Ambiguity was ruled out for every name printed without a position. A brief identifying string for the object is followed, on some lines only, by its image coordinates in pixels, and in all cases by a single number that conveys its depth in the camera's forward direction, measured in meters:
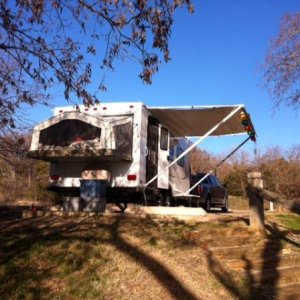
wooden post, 6.62
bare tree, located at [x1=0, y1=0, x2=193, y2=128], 4.34
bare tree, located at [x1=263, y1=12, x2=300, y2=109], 10.19
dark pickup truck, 11.84
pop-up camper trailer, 7.68
